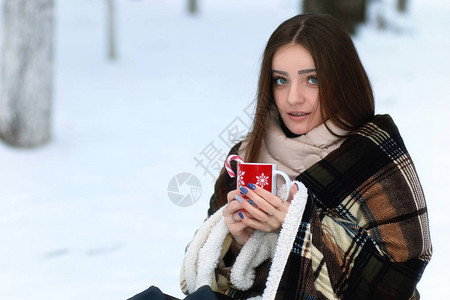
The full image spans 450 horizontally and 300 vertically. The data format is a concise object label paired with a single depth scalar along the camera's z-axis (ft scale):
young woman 14.29
